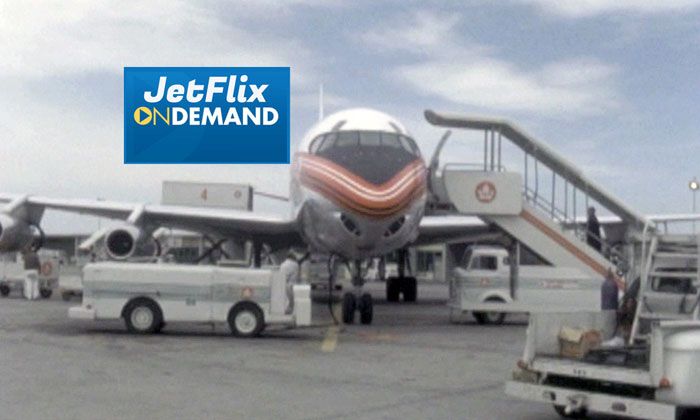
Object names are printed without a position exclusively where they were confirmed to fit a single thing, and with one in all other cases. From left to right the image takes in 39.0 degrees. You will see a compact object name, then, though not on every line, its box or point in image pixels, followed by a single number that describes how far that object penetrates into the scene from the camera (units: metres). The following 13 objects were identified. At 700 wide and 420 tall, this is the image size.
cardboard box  9.52
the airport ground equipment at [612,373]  8.20
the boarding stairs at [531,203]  18.45
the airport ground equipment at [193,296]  18.16
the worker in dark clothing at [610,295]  11.27
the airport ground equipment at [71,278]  29.23
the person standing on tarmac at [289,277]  18.72
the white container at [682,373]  8.16
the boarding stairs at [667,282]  10.06
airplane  18.98
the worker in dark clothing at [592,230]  18.67
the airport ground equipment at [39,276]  34.91
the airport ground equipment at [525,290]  22.50
